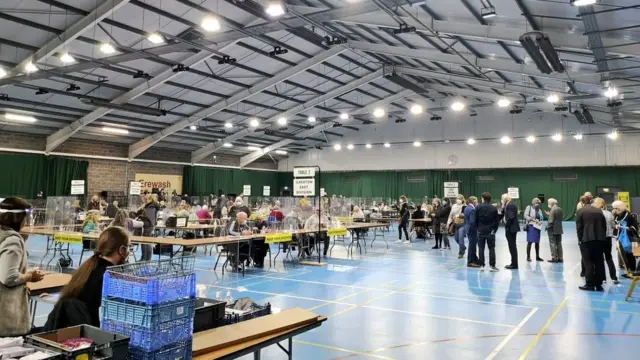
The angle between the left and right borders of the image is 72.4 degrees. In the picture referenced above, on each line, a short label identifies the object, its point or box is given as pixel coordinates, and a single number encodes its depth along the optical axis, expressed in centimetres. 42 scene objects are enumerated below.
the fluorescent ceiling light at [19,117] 1591
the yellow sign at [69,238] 762
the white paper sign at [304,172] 876
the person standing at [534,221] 938
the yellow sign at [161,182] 2234
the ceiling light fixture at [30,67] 1137
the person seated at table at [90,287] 215
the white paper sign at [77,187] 1382
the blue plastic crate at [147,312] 176
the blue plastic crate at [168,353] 176
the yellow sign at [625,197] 1659
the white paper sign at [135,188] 1661
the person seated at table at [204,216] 1278
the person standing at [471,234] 895
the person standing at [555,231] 918
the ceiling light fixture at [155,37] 914
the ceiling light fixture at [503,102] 1329
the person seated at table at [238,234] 852
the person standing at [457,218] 1124
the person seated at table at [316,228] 1035
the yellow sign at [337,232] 1005
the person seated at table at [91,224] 873
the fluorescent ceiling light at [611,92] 1014
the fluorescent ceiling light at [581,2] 564
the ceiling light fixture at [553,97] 1266
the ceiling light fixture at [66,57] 1005
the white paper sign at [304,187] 883
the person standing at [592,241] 655
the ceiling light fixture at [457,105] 1306
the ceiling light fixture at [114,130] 1909
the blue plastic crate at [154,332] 176
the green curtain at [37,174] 1761
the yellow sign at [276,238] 824
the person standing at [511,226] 863
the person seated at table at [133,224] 845
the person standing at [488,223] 847
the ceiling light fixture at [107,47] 986
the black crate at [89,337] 160
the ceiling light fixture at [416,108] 1389
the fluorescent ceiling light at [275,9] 690
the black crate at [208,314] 251
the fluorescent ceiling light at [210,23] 775
